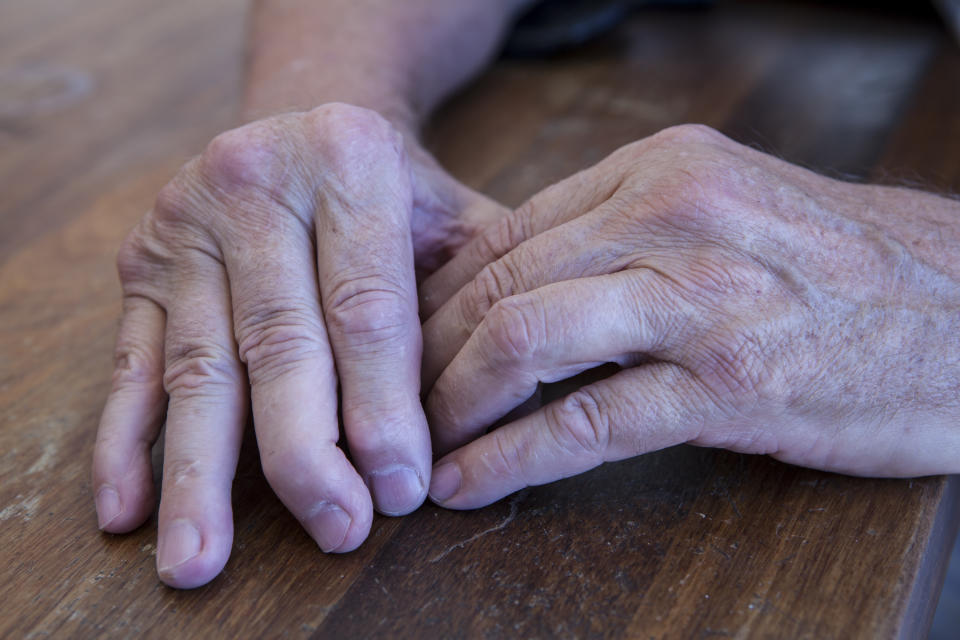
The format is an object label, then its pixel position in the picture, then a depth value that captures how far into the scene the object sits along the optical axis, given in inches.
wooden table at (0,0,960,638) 15.4
